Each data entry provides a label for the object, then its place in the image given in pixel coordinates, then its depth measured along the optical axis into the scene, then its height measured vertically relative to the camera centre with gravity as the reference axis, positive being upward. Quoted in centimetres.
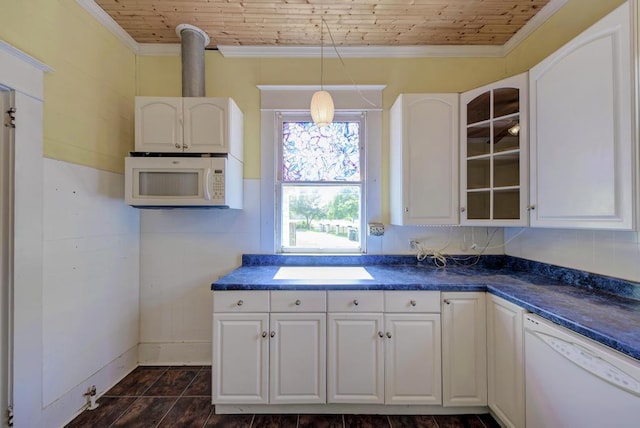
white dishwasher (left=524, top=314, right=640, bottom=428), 91 -68
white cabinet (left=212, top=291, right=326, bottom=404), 164 -84
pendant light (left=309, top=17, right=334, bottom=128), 164 +67
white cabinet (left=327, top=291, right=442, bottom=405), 165 -86
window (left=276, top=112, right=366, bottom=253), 234 +27
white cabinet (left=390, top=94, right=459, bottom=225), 197 +42
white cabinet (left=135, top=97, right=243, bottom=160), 191 +66
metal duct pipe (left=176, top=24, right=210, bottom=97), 207 +123
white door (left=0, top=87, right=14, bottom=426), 134 -16
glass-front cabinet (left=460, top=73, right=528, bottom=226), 171 +42
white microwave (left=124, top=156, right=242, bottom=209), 186 +24
